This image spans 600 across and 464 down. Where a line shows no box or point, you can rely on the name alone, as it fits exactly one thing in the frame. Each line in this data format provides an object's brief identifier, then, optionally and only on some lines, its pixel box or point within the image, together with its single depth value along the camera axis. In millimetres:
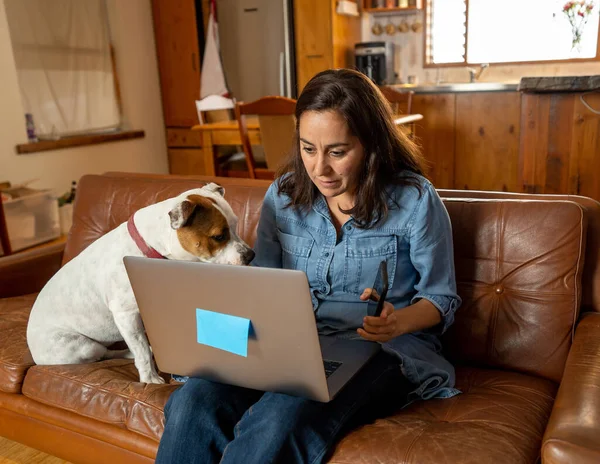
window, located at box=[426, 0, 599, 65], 4918
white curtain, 4621
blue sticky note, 1139
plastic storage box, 4117
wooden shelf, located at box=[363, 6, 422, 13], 5285
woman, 1240
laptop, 1077
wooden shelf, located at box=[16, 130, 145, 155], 4570
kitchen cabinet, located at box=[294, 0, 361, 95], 5012
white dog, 1640
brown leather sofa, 1217
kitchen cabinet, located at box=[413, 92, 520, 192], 4500
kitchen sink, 4402
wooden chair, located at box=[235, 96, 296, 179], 3289
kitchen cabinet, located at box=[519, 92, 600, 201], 3295
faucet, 5161
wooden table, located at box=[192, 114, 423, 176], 3736
